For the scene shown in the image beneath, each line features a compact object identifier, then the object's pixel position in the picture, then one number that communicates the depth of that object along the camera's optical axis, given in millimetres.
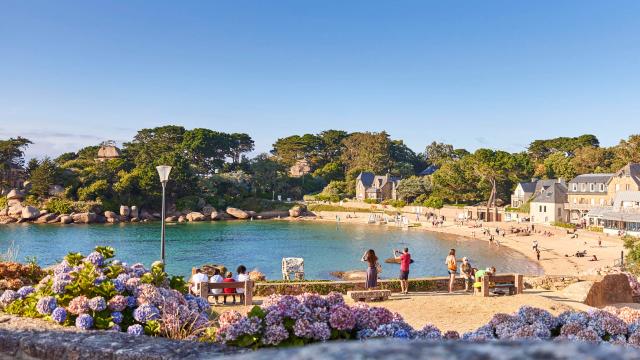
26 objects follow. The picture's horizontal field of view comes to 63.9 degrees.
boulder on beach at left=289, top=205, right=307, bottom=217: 86062
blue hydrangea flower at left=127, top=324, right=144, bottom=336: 7648
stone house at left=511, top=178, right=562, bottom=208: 74125
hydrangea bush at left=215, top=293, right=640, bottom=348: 5768
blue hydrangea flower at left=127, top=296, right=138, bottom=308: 8352
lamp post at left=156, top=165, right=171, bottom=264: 15703
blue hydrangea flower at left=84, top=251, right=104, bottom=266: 9292
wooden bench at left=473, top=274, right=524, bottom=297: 16781
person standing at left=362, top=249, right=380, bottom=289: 16578
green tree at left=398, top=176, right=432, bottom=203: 87456
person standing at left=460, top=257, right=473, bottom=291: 18125
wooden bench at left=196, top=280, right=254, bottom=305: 15102
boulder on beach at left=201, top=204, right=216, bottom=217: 81625
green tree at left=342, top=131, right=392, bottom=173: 107875
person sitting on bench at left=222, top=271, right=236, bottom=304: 15211
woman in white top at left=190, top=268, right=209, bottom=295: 16078
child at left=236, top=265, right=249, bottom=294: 15609
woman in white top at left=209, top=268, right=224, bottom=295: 16562
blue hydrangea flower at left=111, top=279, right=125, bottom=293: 8656
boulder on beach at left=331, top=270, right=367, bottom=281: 27516
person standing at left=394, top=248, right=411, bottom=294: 17016
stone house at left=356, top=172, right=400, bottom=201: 94938
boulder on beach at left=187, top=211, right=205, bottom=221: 78688
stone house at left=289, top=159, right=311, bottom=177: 114812
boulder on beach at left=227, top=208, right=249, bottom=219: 83125
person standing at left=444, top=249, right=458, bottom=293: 17578
